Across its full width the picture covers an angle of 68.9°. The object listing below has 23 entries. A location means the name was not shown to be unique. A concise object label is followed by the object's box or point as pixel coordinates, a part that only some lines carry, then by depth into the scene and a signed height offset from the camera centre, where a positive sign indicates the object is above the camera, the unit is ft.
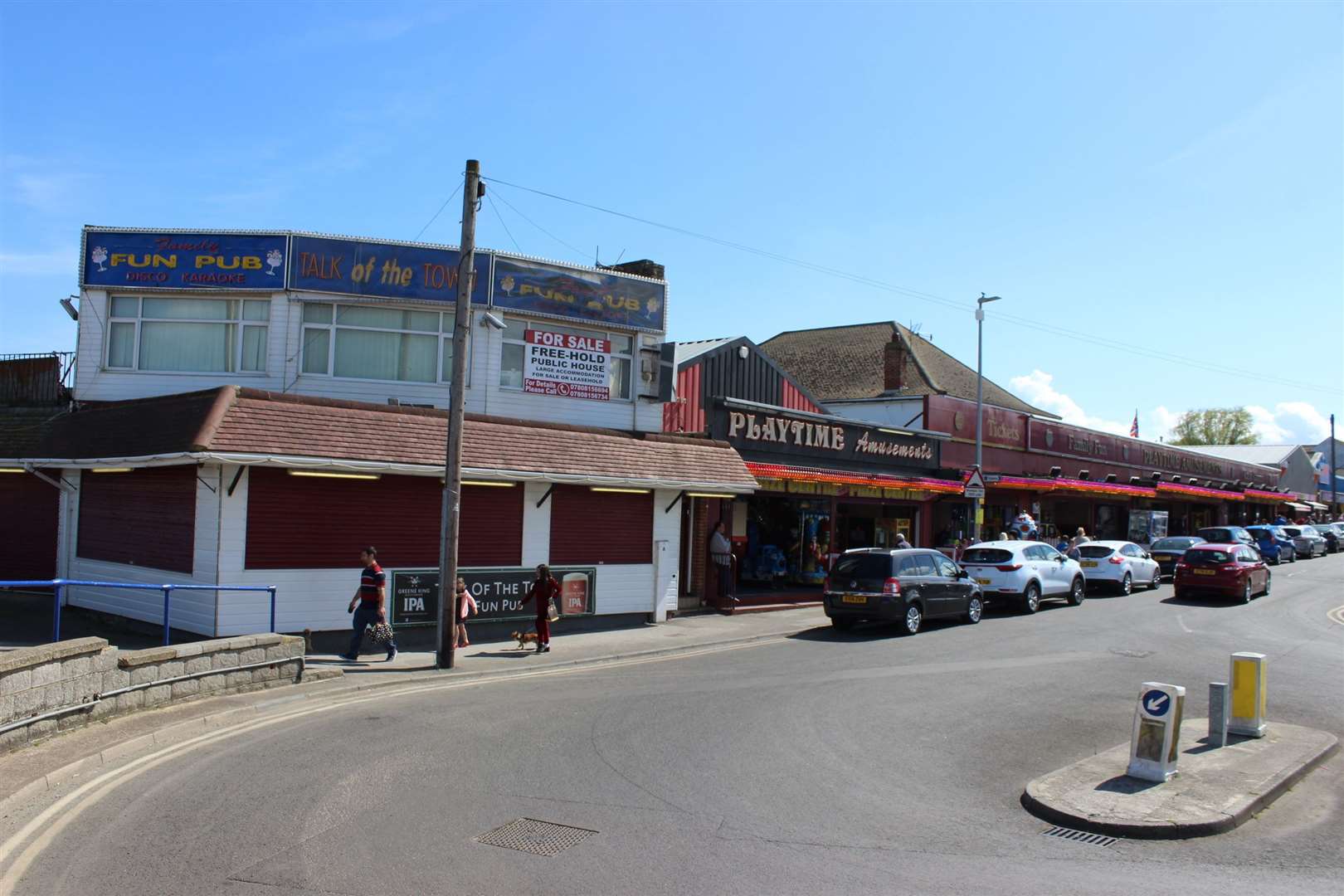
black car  61.00 -5.22
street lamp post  99.04 +16.77
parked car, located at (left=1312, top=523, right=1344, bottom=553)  166.50 -2.22
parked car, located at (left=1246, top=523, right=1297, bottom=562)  135.64 -2.70
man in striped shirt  46.14 -5.20
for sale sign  63.82 +8.64
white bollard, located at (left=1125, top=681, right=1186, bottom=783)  27.71 -6.22
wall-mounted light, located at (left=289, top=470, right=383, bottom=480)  50.03 +0.66
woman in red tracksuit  52.19 -5.46
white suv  73.92 -4.68
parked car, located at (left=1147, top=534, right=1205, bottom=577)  102.94 -3.67
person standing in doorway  70.64 -4.20
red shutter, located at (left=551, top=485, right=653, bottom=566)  61.62 -1.92
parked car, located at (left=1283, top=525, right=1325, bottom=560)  150.41 -3.13
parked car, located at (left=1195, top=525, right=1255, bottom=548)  120.57 -2.15
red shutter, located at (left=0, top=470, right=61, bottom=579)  61.41 -3.03
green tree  331.57 +30.99
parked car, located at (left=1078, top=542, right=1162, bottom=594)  90.07 -4.74
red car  83.35 -4.65
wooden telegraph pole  46.44 +2.62
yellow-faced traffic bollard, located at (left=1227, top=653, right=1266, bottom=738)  33.68 -6.17
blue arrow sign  27.81 -5.35
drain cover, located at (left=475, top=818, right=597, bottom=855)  21.91 -7.88
